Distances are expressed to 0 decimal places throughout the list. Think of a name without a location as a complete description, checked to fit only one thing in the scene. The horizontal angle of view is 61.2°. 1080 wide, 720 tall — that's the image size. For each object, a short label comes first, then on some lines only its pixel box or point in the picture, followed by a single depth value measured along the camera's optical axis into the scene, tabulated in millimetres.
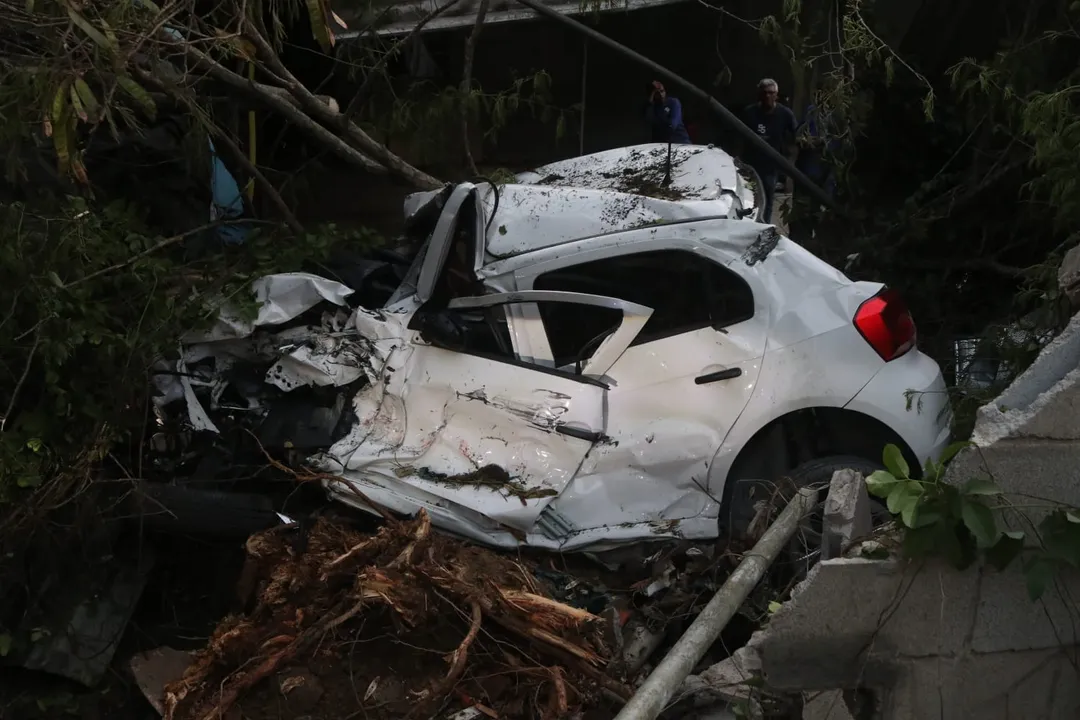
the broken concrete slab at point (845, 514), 2496
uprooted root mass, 3199
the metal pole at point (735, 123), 5879
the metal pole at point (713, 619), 2102
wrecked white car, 4000
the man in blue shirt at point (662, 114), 7938
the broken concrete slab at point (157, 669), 3910
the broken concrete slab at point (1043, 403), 1864
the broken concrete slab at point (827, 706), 2160
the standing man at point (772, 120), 7539
